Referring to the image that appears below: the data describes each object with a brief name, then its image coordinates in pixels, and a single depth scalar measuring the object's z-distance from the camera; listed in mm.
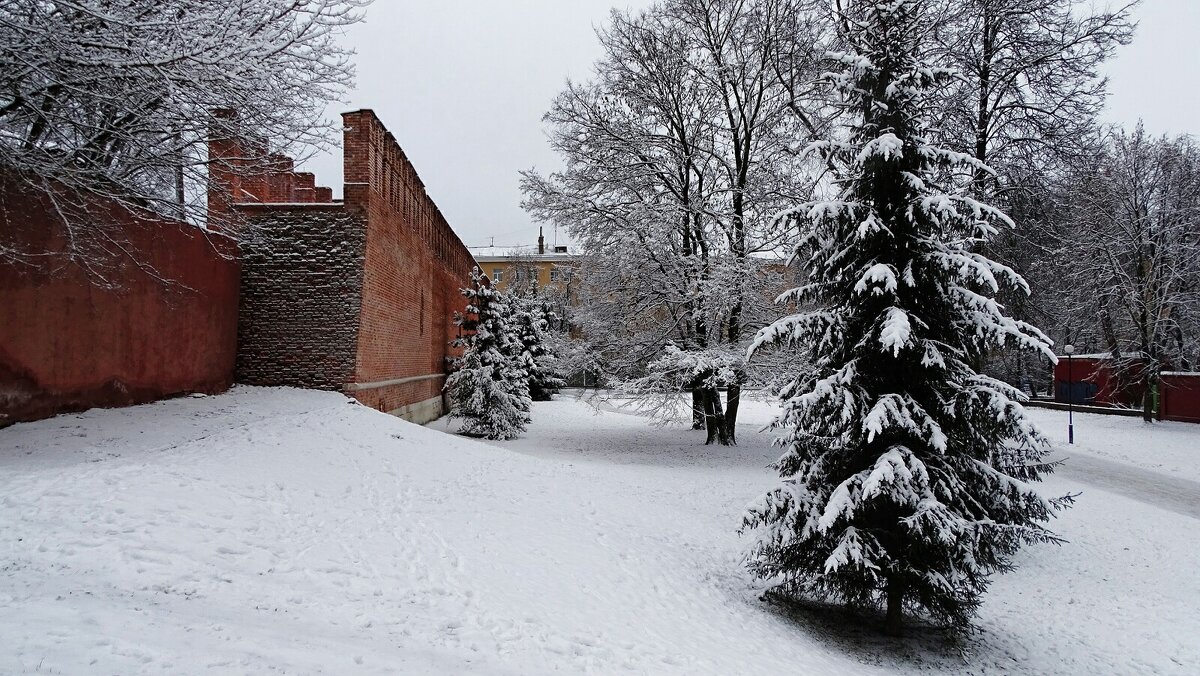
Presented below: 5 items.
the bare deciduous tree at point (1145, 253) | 20781
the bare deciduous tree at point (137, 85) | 5199
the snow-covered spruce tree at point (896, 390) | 5621
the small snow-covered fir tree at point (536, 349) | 27797
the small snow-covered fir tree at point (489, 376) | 17688
